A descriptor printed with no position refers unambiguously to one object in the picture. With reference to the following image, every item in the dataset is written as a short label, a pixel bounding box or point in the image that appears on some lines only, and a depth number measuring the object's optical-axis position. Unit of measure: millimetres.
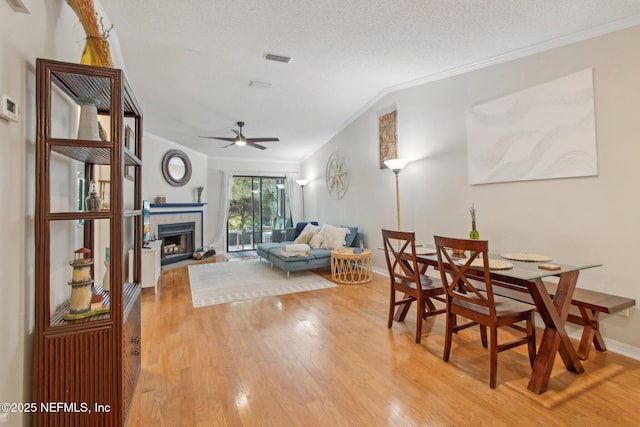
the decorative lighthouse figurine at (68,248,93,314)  1421
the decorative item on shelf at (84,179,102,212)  1473
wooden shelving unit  1277
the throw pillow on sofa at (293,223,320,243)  5816
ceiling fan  4918
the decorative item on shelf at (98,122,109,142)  1835
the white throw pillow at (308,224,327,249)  5523
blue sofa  4770
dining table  1877
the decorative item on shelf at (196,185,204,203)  7049
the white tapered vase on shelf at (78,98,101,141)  1464
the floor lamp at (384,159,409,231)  4164
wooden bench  2092
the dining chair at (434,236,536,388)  1921
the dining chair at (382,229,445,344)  2541
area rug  3898
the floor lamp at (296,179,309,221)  7984
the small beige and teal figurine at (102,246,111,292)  2066
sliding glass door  8031
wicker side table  4520
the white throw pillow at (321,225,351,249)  5285
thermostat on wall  1081
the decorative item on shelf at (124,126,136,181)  2911
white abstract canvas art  2471
